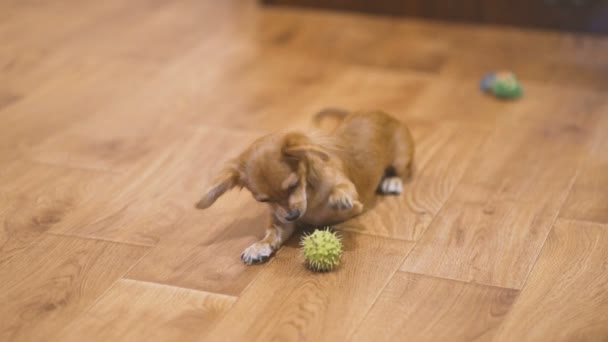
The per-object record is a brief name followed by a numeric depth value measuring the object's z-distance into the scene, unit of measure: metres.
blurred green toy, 3.04
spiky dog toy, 2.05
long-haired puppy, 2.05
